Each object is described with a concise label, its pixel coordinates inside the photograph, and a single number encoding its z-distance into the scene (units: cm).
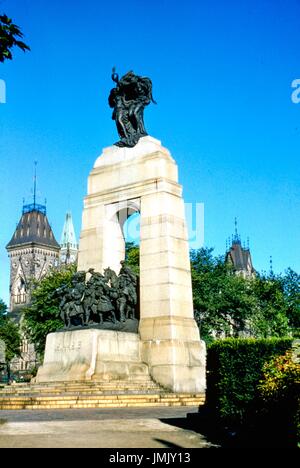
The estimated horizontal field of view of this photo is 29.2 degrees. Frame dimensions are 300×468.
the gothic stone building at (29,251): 16338
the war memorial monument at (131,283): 2120
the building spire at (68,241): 17698
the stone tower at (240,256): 14199
